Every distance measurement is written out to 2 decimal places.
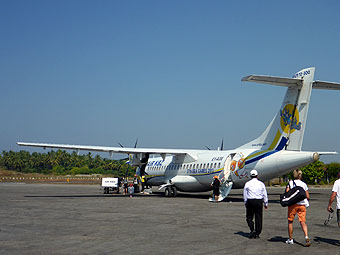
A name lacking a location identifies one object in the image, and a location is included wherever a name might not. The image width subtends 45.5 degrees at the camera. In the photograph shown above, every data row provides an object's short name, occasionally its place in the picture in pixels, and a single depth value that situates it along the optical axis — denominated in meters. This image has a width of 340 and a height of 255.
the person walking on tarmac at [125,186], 33.67
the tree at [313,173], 59.11
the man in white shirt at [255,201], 10.59
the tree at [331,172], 67.19
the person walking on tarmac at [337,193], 9.85
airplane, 21.09
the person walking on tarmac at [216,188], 24.61
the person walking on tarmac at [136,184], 34.94
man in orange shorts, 9.63
